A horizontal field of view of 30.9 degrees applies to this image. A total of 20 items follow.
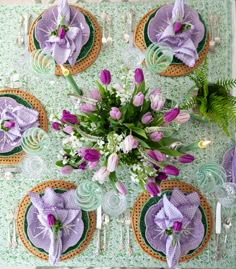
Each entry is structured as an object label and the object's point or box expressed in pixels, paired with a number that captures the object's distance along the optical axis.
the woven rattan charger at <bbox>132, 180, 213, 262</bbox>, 1.44
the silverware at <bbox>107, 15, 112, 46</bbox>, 1.55
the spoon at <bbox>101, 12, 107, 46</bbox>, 1.56
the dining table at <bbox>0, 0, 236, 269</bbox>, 1.47
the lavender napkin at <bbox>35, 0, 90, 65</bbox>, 1.48
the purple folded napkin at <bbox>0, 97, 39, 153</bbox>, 1.45
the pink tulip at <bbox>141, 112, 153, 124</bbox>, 1.21
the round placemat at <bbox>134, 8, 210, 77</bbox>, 1.51
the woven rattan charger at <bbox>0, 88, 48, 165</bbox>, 1.49
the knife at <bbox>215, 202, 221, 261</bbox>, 1.45
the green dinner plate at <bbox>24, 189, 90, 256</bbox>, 1.44
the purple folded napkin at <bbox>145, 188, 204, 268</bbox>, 1.39
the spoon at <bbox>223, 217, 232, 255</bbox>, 1.46
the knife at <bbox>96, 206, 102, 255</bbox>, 1.46
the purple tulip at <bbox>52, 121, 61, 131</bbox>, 1.29
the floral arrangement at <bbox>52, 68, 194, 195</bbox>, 1.18
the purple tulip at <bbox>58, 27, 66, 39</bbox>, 1.46
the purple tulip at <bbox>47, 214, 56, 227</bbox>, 1.38
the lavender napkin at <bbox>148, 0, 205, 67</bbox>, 1.47
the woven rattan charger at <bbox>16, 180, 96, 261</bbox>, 1.45
